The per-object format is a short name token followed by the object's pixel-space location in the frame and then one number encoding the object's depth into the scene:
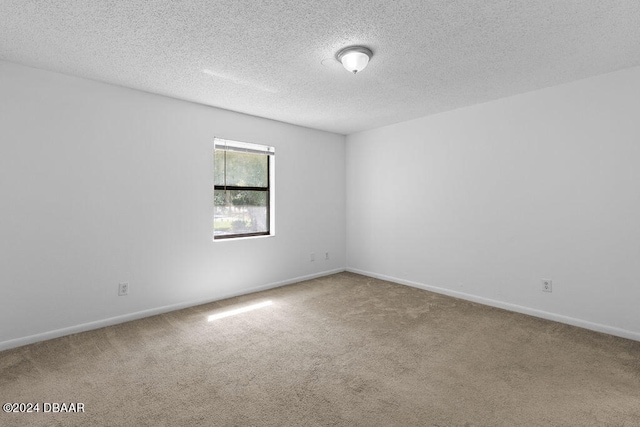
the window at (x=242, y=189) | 3.95
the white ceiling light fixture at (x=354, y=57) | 2.35
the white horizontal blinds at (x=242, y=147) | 3.89
